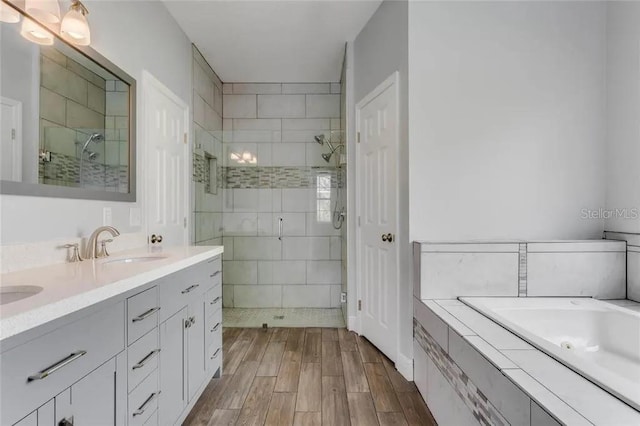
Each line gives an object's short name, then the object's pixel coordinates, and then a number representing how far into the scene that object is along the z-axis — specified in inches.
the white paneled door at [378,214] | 91.5
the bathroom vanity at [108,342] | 29.8
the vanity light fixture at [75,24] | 56.9
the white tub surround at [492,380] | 33.9
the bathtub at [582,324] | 62.2
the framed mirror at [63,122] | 48.9
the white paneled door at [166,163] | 87.8
